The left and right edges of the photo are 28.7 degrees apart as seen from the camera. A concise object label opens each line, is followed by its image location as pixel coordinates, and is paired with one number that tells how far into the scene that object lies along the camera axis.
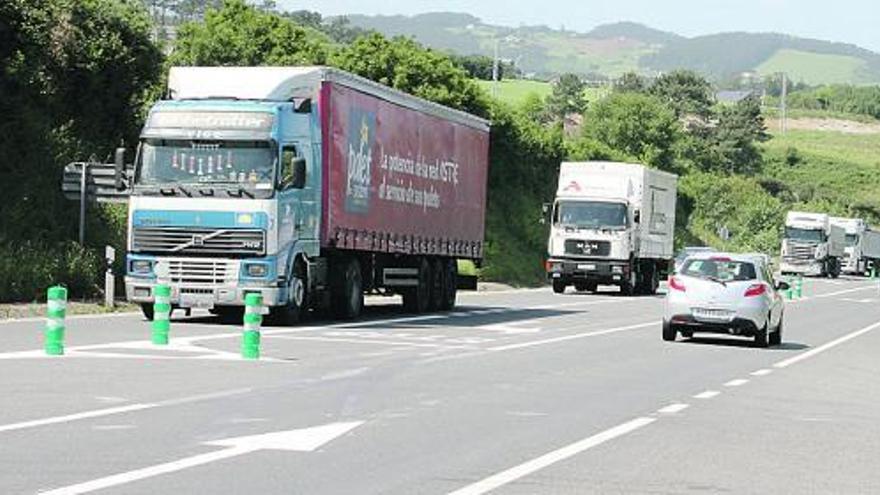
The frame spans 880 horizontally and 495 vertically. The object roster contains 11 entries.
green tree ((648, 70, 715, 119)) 168.25
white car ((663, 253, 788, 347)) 28.27
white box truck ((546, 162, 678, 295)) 50.59
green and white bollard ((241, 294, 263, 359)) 20.00
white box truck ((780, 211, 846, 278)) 93.62
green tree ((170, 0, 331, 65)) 53.94
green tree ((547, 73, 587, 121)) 164.62
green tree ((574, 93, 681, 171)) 117.56
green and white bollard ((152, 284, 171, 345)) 21.59
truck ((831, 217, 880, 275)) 103.96
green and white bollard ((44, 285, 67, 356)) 18.89
